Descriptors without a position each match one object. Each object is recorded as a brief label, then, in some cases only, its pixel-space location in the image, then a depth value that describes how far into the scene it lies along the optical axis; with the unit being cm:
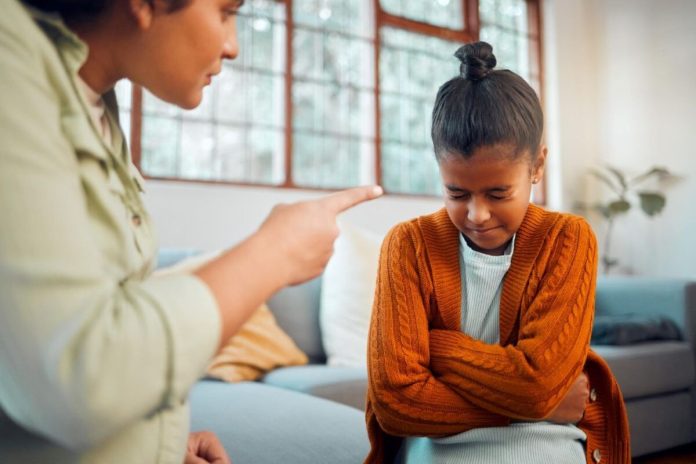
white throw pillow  248
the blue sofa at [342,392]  137
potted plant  480
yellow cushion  217
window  369
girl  105
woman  46
